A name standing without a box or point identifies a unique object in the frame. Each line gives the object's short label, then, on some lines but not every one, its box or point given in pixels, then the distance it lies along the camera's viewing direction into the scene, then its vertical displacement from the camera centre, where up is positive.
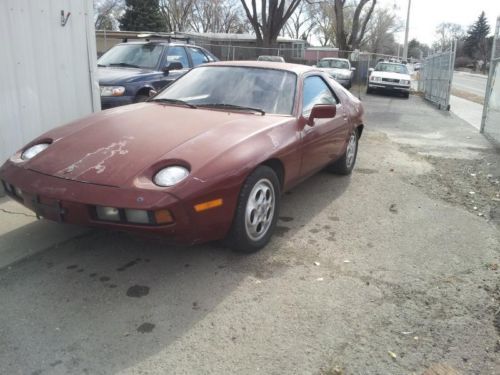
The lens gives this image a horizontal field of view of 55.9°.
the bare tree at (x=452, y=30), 100.06 +7.43
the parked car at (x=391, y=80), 20.89 -0.67
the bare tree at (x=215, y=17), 60.78 +5.79
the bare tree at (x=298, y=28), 84.88 +6.01
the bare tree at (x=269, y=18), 27.97 +2.58
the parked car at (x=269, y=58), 23.69 +0.21
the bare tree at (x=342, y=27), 32.66 +2.53
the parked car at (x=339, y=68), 20.70 -0.22
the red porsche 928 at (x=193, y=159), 3.07 -0.70
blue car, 7.29 -0.11
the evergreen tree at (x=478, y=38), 90.42 +5.27
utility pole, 36.97 +3.19
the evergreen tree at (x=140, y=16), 44.62 +4.04
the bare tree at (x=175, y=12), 53.66 +5.47
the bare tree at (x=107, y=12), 55.00 +5.45
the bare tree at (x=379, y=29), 84.31 +6.22
